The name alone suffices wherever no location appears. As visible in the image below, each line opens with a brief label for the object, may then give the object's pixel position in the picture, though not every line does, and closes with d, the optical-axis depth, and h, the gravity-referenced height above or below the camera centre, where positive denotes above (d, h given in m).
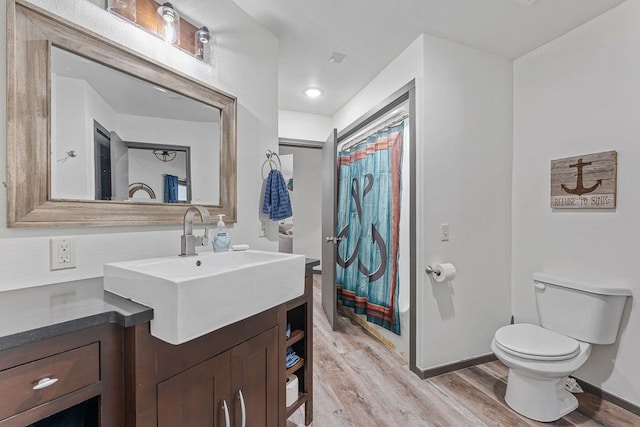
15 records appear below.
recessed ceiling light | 2.84 +1.17
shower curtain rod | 2.43 +0.74
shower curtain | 2.49 -0.16
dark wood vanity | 0.63 -0.42
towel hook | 1.86 +0.32
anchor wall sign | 1.74 +0.17
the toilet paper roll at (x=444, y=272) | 1.96 -0.43
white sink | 0.74 -0.24
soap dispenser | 1.43 -0.14
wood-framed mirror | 0.93 +0.32
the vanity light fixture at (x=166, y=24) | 1.19 +0.85
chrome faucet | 1.26 -0.13
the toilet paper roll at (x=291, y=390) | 1.49 -0.93
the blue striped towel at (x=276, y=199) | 1.81 +0.07
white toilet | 1.56 -0.77
